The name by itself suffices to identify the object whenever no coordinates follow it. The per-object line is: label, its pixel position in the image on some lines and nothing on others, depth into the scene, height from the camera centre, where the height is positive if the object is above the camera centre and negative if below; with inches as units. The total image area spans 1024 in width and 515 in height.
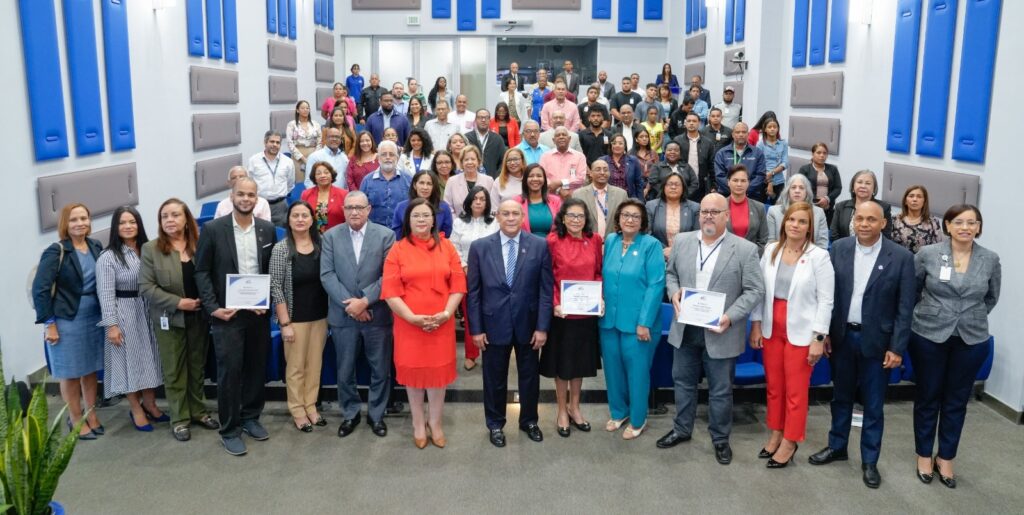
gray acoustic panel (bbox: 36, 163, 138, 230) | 216.5 -19.7
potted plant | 114.0 -48.7
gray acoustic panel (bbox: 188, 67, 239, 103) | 319.9 +16.4
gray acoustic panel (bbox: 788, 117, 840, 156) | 326.0 -2.2
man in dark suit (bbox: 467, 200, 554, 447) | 180.9 -37.8
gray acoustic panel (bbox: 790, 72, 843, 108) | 323.6 +15.6
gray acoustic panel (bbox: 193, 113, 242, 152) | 324.5 -2.7
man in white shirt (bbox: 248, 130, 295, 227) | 288.8 -17.8
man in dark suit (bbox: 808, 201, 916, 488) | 159.5 -38.0
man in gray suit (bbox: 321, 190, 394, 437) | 183.3 -40.1
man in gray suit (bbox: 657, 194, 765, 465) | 172.1 -39.8
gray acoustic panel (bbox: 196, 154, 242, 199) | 326.6 -21.2
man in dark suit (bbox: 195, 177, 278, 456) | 178.5 -43.2
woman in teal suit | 181.8 -40.1
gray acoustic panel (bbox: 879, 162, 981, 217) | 226.5 -17.4
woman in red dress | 177.3 -39.3
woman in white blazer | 163.5 -39.8
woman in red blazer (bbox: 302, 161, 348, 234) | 253.2 -23.5
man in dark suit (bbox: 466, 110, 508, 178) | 314.3 -7.2
